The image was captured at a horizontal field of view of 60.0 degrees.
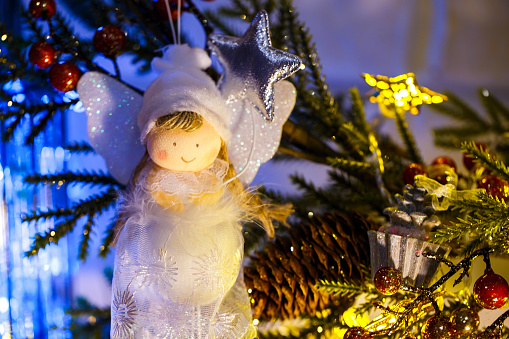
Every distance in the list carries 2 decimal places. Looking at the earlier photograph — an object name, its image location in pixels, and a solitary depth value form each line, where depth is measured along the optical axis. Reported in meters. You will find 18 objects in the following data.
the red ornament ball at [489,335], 0.35
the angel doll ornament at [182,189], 0.43
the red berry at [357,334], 0.38
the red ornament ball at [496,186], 0.44
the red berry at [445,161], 0.62
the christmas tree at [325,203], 0.39
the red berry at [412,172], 0.51
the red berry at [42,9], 0.52
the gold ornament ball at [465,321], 0.35
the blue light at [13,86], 0.56
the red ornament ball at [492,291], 0.36
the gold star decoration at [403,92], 0.52
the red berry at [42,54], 0.51
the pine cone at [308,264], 0.47
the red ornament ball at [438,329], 0.35
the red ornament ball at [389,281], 0.38
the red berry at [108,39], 0.53
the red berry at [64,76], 0.52
